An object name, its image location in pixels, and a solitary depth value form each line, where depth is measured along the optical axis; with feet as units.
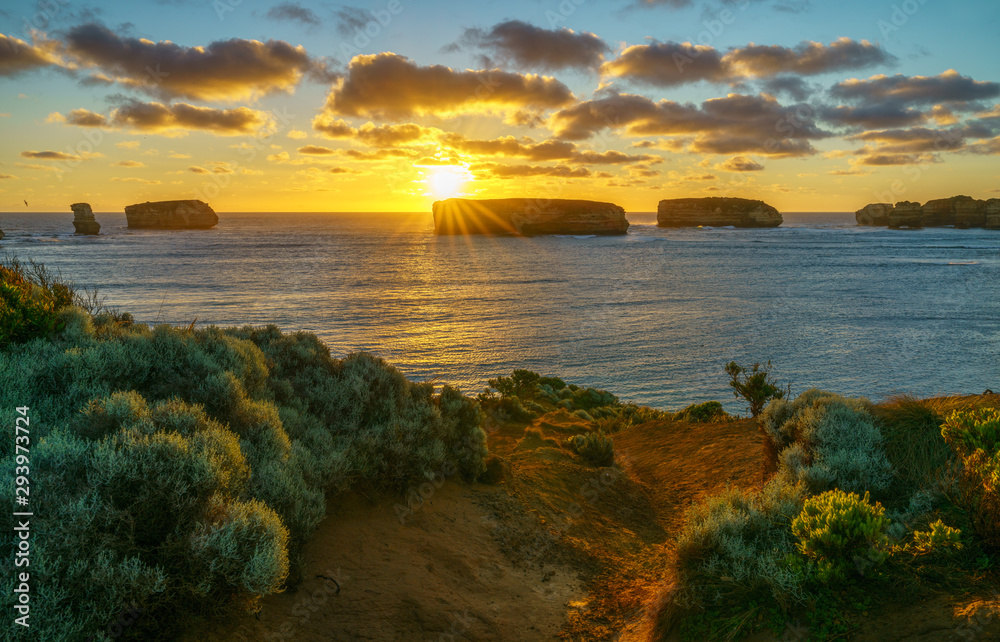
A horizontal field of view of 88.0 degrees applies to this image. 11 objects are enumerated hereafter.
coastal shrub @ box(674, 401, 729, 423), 46.19
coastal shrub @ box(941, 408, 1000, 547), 14.15
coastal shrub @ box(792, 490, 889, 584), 13.99
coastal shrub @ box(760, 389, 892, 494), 19.86
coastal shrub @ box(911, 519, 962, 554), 14.44
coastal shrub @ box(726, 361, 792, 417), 43.80
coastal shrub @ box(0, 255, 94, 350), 19.67
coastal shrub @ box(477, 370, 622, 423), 50.70
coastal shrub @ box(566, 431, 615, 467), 34.04
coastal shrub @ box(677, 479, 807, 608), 14.83
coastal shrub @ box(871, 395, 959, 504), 19.12
